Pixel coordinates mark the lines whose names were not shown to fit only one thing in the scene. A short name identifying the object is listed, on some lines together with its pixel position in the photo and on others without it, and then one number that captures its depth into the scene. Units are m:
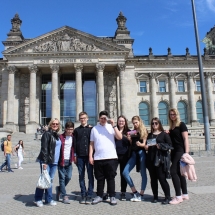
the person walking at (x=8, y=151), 16.67
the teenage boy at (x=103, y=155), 7.41
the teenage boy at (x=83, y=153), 7.77
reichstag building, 42.78
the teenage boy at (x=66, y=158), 7.84
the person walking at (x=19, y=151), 17.98
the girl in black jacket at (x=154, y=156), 7.23
